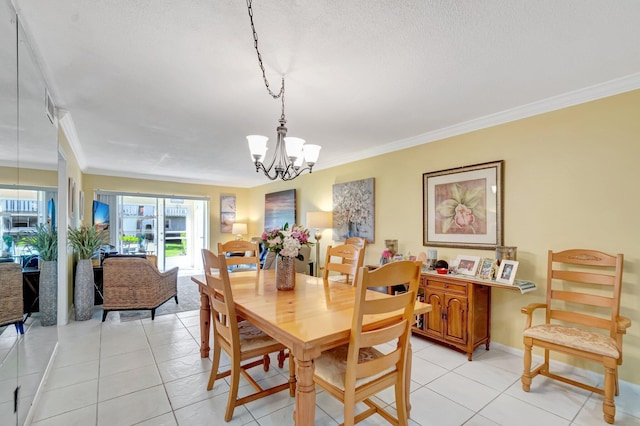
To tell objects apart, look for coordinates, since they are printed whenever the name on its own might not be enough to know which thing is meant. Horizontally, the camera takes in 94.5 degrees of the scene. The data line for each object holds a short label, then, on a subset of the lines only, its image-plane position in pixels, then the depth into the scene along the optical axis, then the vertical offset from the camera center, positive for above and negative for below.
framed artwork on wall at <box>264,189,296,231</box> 6.14 +0.11
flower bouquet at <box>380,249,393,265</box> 3.64 -0.53
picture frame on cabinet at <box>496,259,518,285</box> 2.58 -0.52
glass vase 2.27 -0.47
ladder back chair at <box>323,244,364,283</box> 2.44 -0.39
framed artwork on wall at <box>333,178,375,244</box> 4.34 +0.05
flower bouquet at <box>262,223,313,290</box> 2.25 -0.28
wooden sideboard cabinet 2.80 -0.97
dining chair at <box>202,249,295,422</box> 1.81 -0.87
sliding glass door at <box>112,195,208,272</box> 6.79 -0.39
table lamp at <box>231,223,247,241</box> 7.49 -0.41
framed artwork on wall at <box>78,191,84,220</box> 5.00 +0.16
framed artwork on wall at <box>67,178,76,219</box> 3.85 +0.24
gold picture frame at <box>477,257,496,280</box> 2.78 -0.52
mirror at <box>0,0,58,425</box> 1.48 +0.22
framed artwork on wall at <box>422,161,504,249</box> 3.02 +0.08
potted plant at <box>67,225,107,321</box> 3.77 -0.77
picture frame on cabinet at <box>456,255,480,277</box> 2.94 -0.52
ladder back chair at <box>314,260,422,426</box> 1.39 -0.78
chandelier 2.34 +0.52
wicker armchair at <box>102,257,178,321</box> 3.73 -0.93
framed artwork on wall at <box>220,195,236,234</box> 7.77 +0.02
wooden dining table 1.39 -0.58
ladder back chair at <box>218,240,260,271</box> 2.89 -0.37
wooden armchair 1.98 -0.82
